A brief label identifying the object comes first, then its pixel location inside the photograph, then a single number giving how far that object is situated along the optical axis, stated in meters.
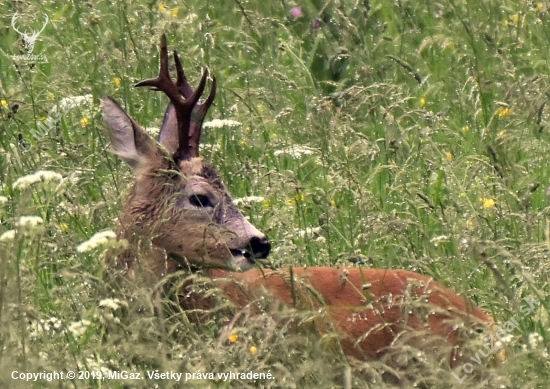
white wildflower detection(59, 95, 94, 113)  11.95
